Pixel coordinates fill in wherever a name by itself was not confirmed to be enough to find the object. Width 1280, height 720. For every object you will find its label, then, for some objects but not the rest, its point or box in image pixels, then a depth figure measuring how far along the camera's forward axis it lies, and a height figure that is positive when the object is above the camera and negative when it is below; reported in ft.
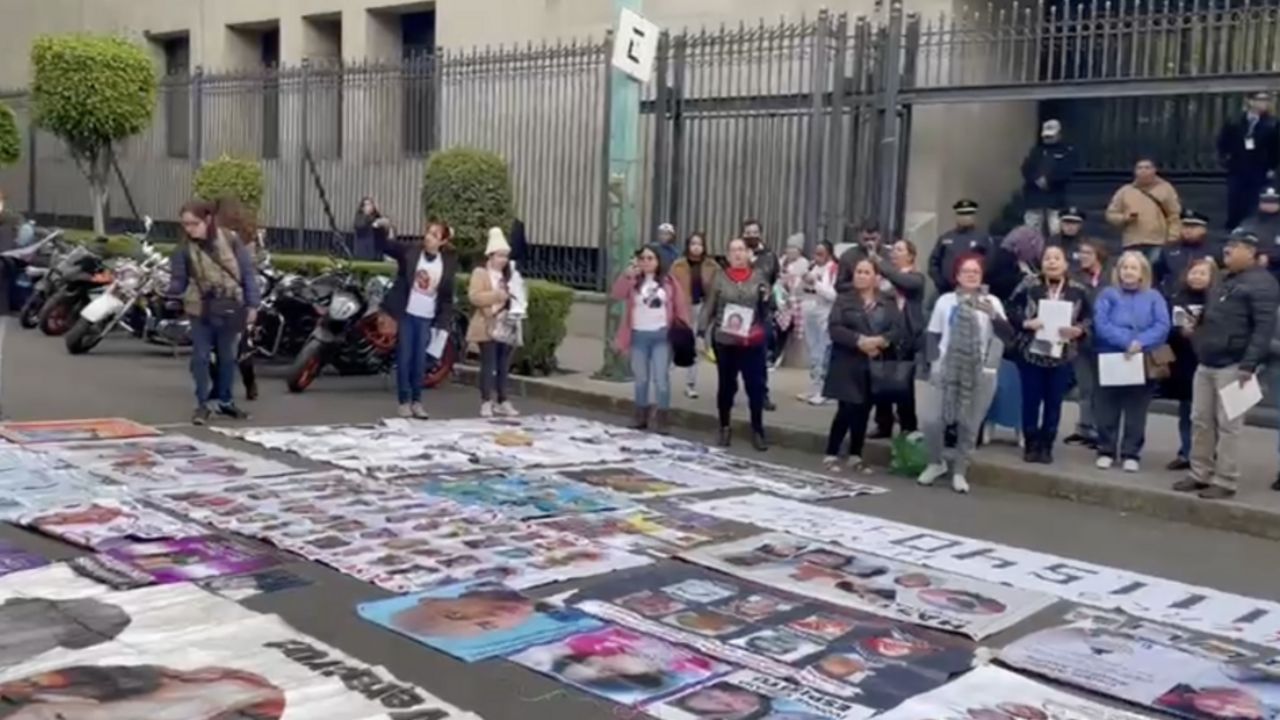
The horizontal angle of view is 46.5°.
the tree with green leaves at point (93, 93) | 81.51 +7.24
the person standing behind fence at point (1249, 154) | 45.98 +3.20
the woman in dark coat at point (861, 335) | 36.52 -2.21
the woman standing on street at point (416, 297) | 42.19 -1.82
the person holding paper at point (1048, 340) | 36.81 -2.25
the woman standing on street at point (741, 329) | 39.88 -2.34
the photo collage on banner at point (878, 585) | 23.38 -5.72
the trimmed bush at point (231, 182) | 74.84 +2.33
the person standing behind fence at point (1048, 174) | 50.79 +2.67
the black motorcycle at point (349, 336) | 47.93 -3.40
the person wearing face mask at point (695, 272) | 47.47 -1.02
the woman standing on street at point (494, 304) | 42.63 -1.98
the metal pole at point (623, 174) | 48.49 +2.10
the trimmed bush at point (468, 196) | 58.90 +1.50
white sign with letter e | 45.93 +5.98
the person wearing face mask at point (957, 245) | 44.06 +0.08
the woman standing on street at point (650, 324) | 41.60 -2.38
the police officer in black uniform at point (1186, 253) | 39.34 +0.02
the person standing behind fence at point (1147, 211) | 45.21 +1.24
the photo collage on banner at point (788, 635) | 19.93 -5.73
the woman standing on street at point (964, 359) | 35.19 -2.64
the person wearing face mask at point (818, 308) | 47.42 -2.10
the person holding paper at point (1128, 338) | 36.04 -2.09
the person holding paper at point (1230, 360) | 32.96 -2.34
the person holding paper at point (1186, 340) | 36.01 -2.13
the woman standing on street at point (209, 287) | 39.22 -1.60
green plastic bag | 37.14 -5.25
